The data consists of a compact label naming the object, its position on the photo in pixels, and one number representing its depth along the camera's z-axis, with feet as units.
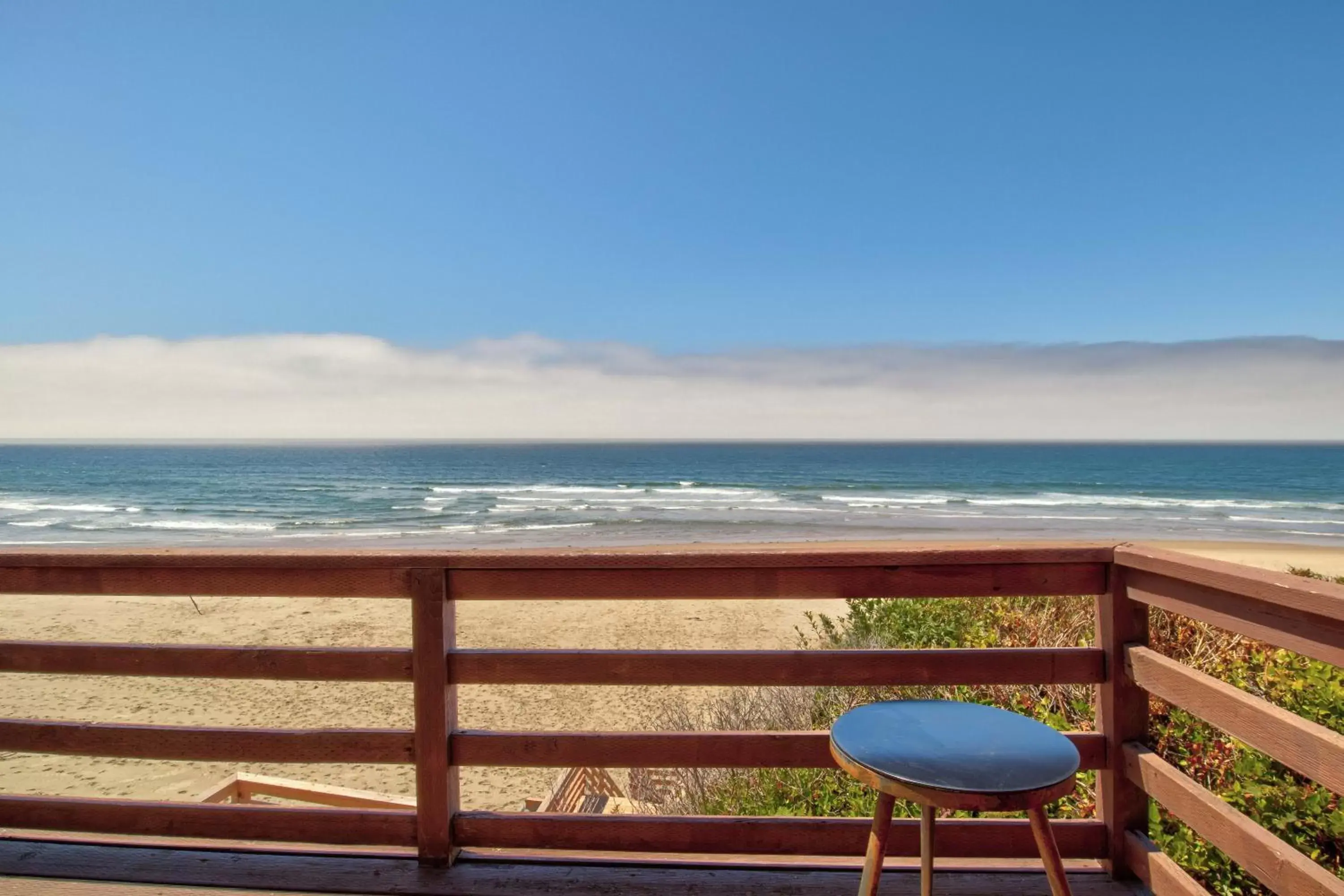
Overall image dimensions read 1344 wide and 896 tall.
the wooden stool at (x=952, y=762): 3.76
